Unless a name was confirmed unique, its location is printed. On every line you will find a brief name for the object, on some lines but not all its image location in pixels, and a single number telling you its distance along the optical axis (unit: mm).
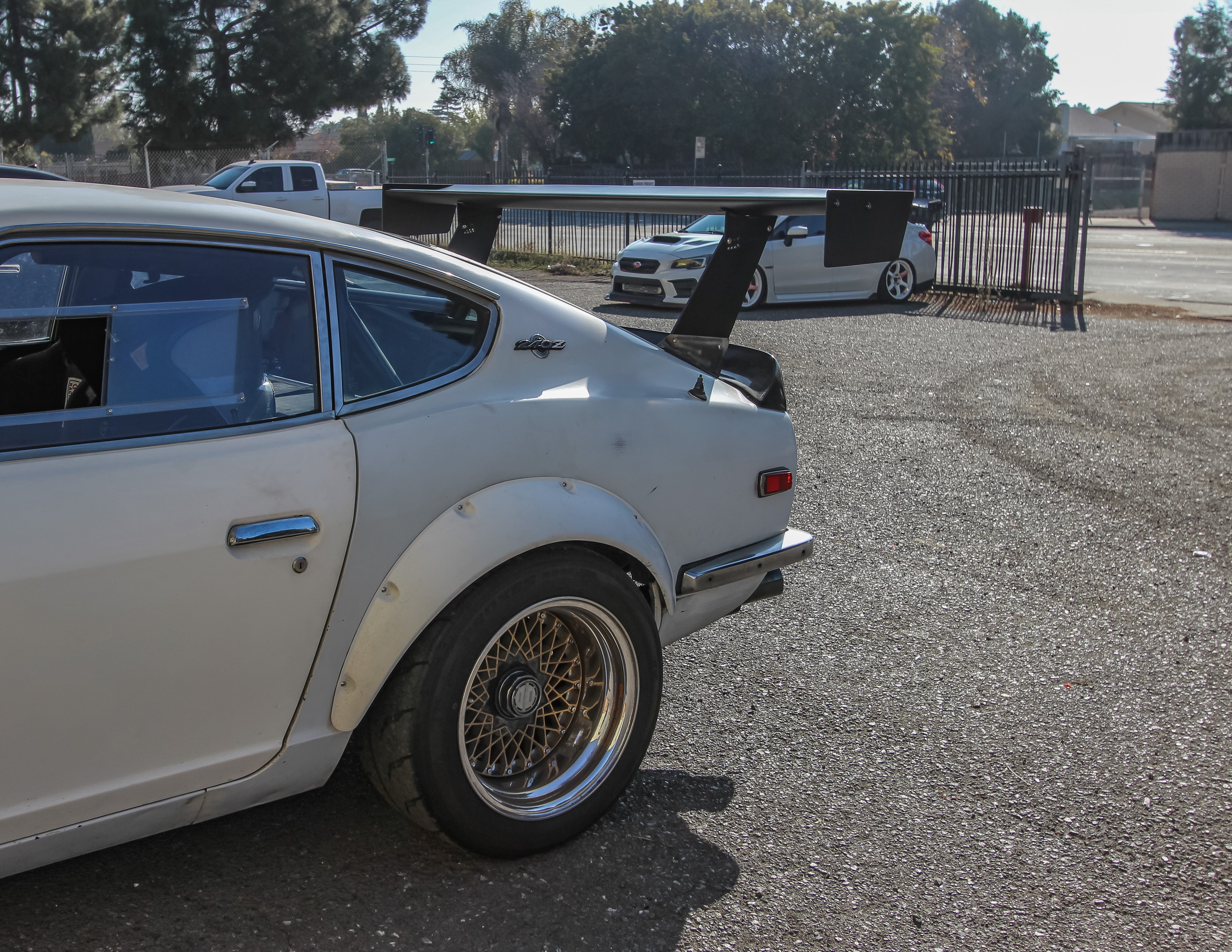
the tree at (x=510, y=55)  86062
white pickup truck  23219
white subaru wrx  14688
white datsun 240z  2178
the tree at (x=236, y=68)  47844
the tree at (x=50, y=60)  45656
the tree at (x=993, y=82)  100125
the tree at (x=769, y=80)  66000
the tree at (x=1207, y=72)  55156
